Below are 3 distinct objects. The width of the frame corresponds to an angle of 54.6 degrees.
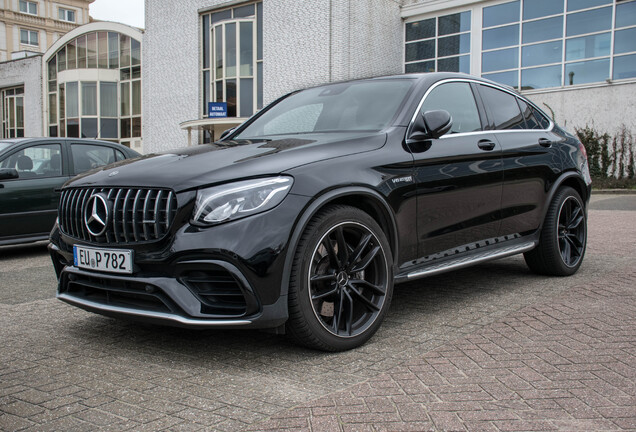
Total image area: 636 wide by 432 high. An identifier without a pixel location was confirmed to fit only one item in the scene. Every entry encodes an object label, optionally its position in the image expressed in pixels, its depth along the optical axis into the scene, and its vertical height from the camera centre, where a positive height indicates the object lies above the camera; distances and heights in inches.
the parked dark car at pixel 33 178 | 305.7 -16.4
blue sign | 1095.6 +66.4
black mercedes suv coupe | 126.1 -15.3
